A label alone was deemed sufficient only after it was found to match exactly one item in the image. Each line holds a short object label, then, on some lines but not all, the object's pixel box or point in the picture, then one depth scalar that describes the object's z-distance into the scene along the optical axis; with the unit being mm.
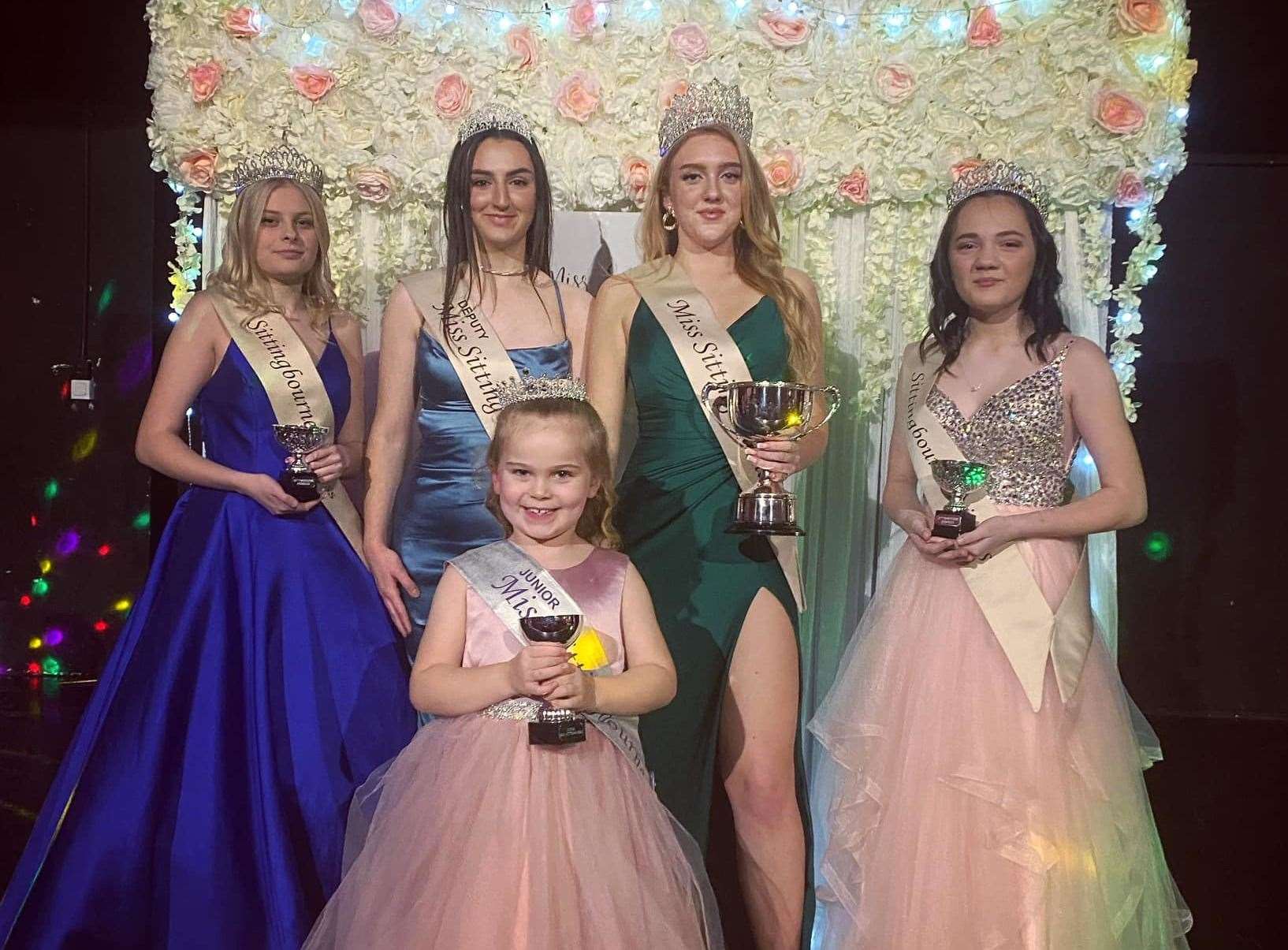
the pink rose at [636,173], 3158
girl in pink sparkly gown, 2207
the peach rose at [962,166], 3039
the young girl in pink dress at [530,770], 1866
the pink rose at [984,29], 3049
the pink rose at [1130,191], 3020
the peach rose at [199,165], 3131
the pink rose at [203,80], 3098
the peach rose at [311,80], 3111
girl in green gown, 2412
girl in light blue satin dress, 2574
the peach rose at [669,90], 3107
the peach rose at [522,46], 3146
